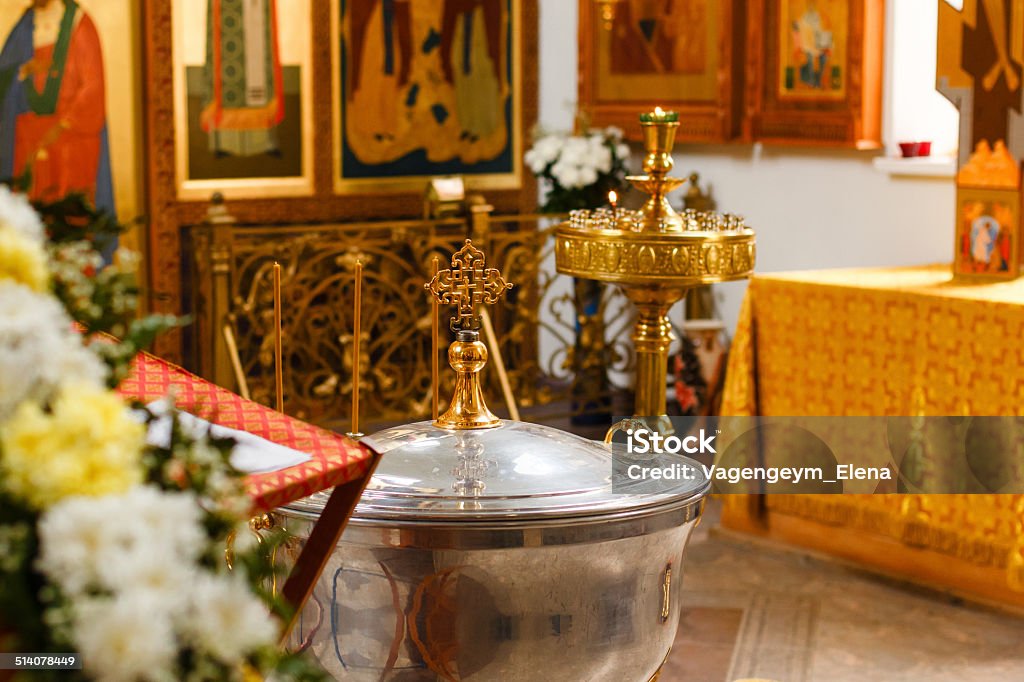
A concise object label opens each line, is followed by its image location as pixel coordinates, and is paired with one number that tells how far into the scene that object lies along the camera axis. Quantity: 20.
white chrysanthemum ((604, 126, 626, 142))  7.24
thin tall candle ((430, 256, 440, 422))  2.50
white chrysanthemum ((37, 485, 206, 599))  0.92
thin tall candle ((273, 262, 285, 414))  2.36
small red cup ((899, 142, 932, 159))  6.05
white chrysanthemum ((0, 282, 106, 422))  0.99
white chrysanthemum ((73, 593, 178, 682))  0.91
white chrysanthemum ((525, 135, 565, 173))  7.03
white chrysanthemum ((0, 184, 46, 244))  1.05
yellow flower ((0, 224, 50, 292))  1.03
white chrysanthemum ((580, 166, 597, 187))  6.94
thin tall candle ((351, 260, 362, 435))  2.23
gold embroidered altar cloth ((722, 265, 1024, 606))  4.64
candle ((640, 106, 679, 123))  3.75
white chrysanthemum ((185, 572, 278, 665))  0.96
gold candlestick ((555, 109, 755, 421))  3.67
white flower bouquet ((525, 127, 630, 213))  6.97
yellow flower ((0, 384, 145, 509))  0.96
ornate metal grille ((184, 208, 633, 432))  6.09
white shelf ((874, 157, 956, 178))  5.87
